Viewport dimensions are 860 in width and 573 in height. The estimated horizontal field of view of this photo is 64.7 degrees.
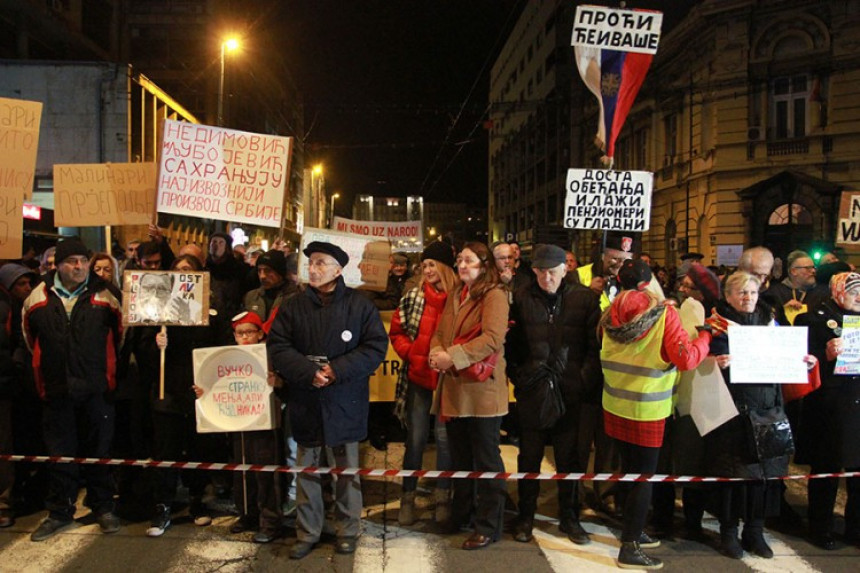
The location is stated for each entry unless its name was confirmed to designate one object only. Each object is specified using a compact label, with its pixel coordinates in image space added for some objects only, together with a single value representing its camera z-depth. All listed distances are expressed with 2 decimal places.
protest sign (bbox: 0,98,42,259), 5.90
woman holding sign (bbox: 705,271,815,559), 4.82
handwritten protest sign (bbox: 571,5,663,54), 8.26
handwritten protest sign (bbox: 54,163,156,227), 7.45
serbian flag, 8.43
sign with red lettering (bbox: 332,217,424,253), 9.57
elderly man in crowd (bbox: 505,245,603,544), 5.09
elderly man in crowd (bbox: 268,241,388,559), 4.75
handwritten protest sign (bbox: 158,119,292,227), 7.03
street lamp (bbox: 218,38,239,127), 18.59
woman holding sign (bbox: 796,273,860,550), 4.97
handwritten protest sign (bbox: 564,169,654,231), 7.87
